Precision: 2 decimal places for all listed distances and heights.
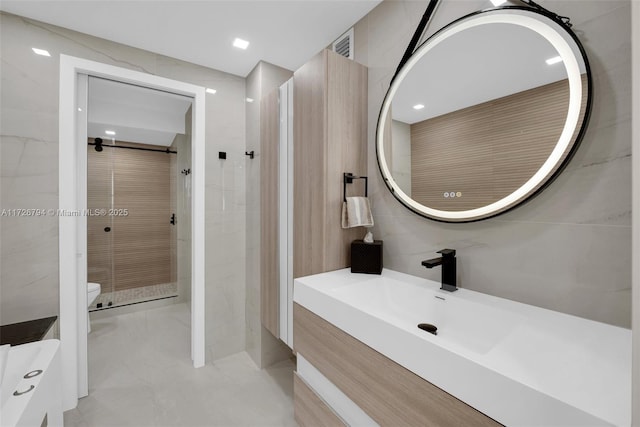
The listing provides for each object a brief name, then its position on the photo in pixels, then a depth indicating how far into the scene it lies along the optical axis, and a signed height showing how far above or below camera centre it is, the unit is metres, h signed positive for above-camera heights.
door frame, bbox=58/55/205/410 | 1.71 +0.07
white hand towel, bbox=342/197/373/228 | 1.40 +0.01
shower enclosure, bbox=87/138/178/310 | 2.27 -0.07
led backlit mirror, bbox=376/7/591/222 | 0.86 +0.40
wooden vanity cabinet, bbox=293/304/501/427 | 0.63 -0.52
